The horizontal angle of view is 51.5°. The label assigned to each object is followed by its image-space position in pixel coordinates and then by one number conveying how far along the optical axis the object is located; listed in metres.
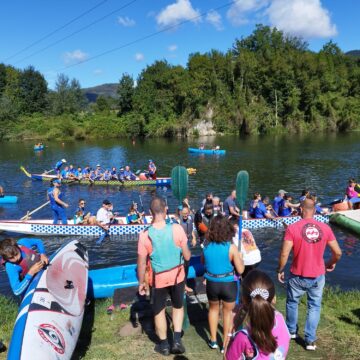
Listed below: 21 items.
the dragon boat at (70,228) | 14.08
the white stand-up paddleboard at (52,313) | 4.62
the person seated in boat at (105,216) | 14.08
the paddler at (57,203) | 13.59
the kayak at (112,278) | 7.89
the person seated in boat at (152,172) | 24.91
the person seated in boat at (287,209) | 14.98
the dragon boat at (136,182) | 24.34
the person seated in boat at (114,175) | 24.85
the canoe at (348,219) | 14.36
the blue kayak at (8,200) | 20.31
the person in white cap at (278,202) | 15.06
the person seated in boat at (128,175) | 24.56
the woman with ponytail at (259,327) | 2.88
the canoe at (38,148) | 48.50
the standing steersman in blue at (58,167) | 27.67
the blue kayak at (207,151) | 39.00
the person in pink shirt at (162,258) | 4.80
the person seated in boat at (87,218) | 14.25
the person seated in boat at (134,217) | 14.56
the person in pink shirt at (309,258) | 4.84
